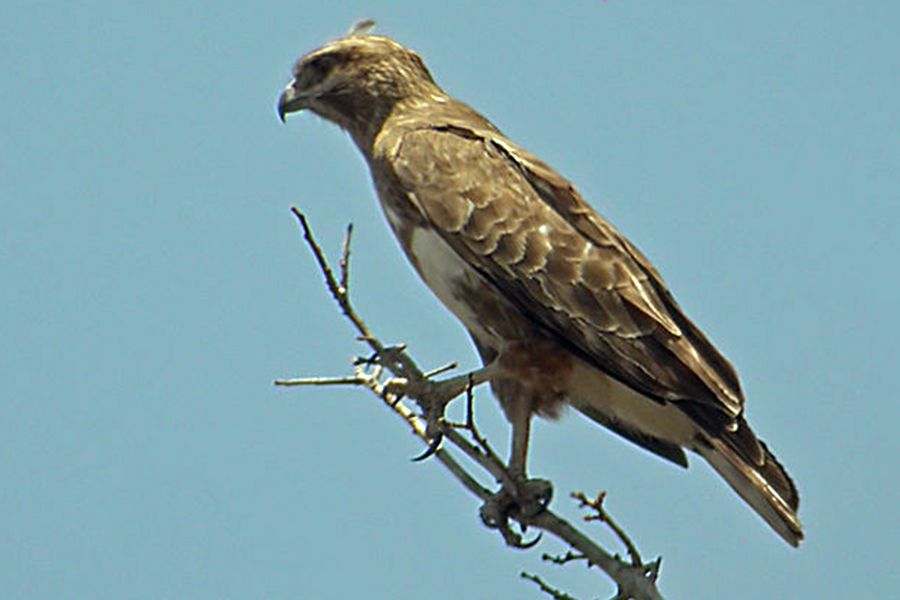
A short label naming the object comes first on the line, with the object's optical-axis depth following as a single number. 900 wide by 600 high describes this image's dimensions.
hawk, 11.84
